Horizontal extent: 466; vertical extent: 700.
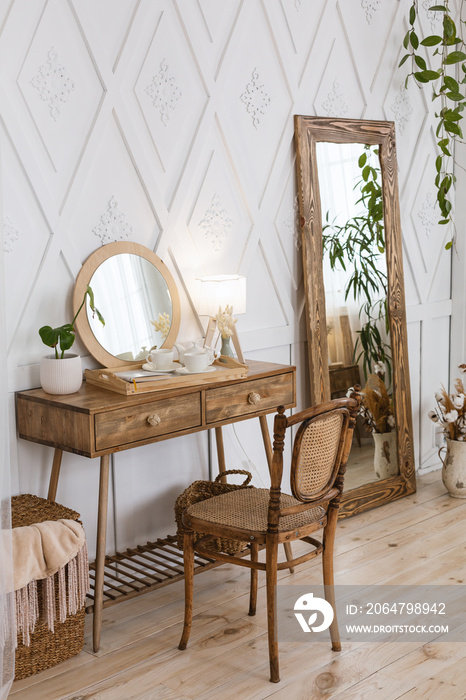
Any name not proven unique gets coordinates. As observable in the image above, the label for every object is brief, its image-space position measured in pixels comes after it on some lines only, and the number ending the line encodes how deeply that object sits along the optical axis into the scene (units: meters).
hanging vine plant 4.08
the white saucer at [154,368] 2.91
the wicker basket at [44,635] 2.45
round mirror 2.91
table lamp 3.14
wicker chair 2.39
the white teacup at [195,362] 2.93
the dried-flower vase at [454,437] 4.09
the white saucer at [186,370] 2.92
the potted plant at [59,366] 2.67
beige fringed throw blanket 2.36
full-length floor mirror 3.69
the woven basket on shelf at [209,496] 3.04
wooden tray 2.71
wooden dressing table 2.55
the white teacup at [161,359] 2.92
